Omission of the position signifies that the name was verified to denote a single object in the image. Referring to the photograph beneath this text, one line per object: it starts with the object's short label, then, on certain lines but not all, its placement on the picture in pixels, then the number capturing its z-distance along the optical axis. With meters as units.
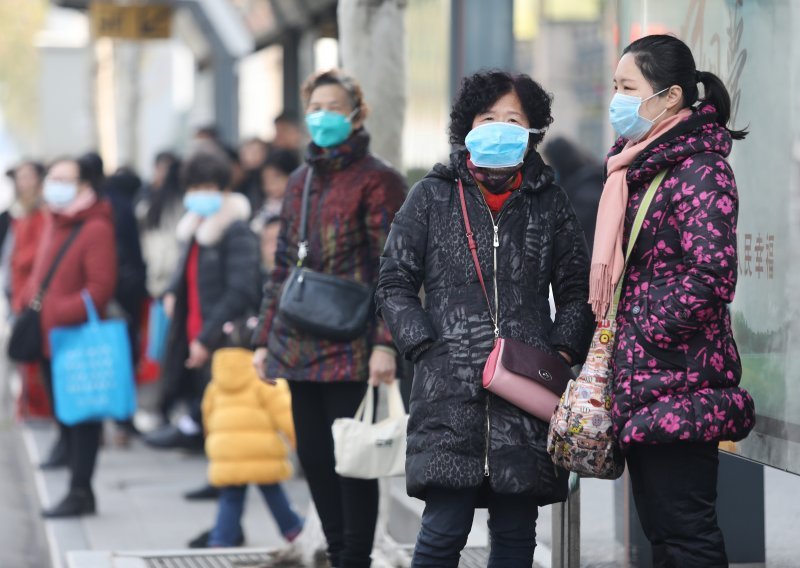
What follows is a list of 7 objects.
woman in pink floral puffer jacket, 7.62
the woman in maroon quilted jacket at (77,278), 15.71
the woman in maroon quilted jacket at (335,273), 10.51
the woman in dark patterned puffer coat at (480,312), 8.34
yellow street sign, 33.69
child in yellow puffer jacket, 13.33
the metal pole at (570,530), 9.40
